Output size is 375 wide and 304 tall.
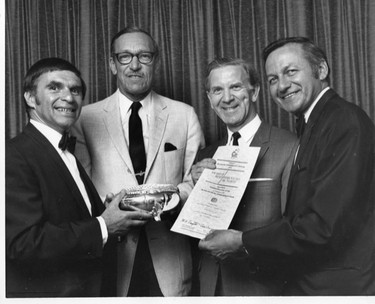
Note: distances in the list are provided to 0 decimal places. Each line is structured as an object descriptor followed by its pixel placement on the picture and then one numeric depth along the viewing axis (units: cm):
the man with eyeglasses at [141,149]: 237
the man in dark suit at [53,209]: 222
